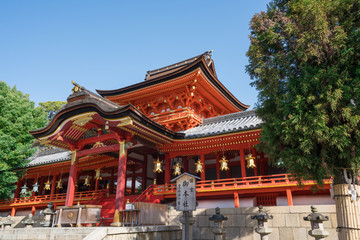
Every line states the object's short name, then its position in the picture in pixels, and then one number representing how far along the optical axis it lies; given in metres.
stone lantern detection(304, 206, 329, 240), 7.89
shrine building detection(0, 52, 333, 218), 12.75
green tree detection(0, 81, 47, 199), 18.22
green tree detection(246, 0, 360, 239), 6.02
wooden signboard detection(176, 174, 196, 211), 8.79
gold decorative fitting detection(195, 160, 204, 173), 13.71
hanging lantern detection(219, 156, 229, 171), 13.42
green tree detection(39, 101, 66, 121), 40.56
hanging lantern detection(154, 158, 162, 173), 14.44
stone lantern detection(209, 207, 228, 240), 9.42
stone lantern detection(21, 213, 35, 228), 13.13
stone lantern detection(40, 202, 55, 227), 12.41
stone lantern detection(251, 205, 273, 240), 9.04
